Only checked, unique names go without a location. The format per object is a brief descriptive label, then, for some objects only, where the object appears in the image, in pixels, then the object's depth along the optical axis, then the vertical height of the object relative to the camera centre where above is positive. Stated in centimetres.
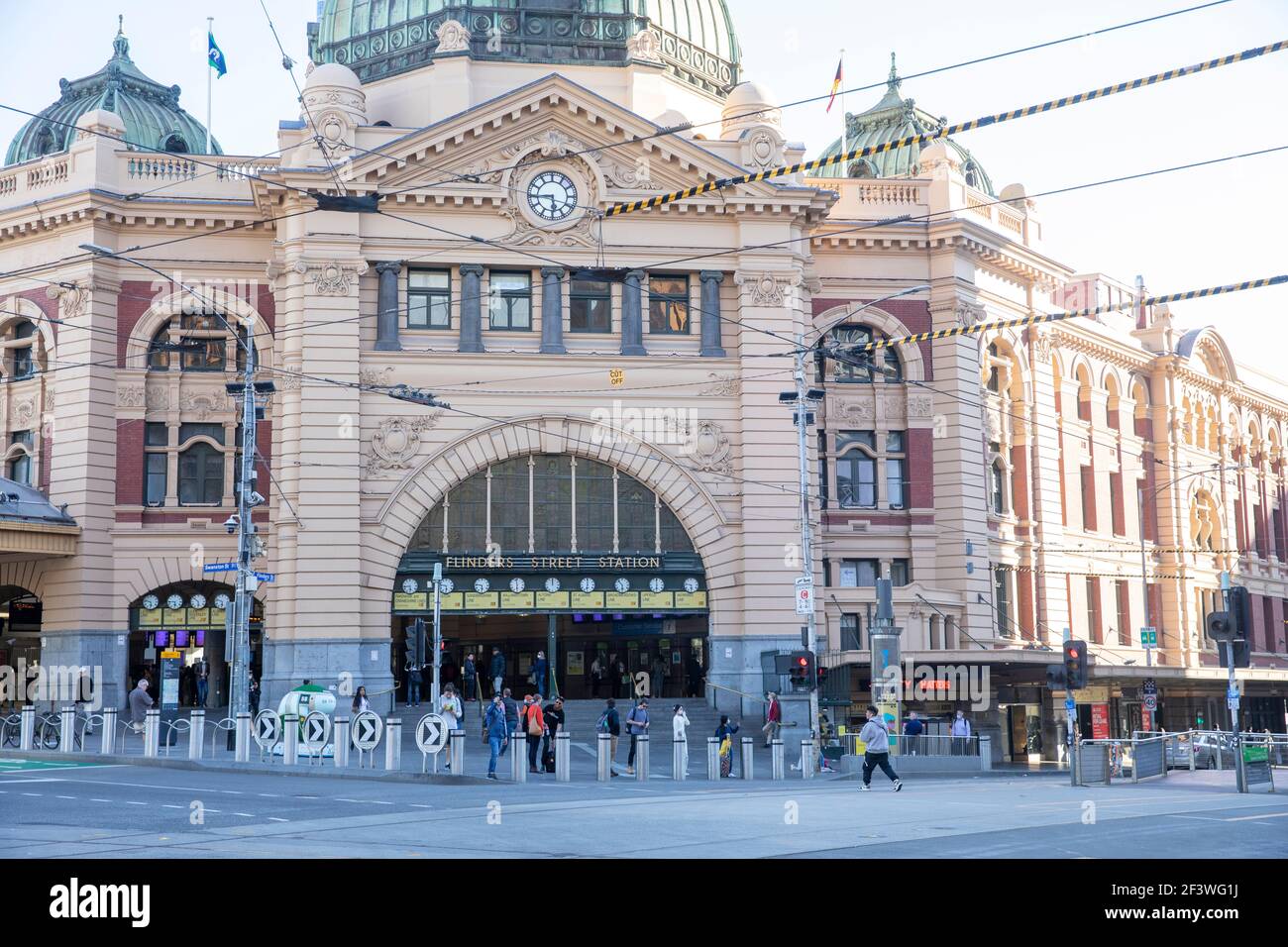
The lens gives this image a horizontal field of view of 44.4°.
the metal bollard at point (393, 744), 3139 -135
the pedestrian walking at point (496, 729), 3083 -111
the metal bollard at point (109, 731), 3666 -118
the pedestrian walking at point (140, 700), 4278 -55
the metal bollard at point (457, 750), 3048 -144
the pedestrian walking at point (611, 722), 3456 -108
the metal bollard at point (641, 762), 3209 -181
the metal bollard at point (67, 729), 3725 -113
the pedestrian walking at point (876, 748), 2847 -143
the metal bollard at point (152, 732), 3500 -116
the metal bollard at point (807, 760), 3369 -191
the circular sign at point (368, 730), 3244 -109
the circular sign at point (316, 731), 3369 -114
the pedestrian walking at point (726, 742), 3466 -160
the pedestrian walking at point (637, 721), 3359 -103
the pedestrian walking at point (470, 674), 4784 +5
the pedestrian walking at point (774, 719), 4078 -125
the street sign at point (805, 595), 3684 +174
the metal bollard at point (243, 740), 3309 -128
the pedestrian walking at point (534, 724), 3425 -107
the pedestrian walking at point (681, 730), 3297 -129
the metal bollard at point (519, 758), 3058 -160
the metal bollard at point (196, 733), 3462 -118
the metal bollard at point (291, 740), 3253 -128
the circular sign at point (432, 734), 3092 -114
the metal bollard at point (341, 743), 3309 -137
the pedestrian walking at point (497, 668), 4650 +21
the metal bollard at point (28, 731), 3825 -119
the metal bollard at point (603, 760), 3180 -174
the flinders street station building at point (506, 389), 4781 +901
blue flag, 4800 +1871
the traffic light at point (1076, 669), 3425 -5
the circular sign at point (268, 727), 3412 -106
